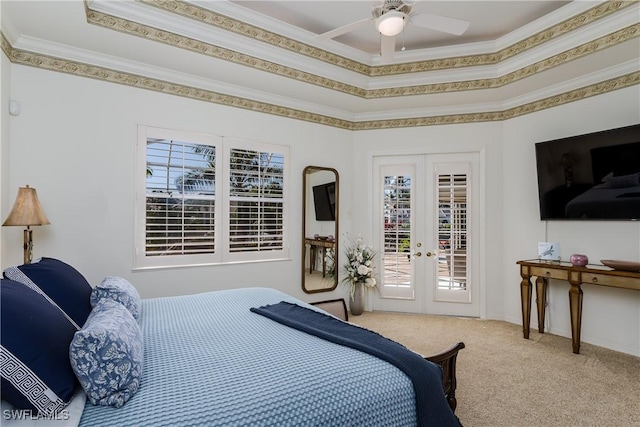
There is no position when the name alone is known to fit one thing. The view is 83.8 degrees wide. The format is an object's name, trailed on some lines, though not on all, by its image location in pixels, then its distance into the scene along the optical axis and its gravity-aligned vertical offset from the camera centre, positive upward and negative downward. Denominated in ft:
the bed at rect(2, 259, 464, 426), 3.72 -1.93
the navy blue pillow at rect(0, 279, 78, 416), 3.53 -1.45
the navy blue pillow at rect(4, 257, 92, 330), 5.43 -1.10
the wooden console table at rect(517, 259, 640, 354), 9.64 -1.75
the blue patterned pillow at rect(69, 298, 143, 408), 3.82 -1.61
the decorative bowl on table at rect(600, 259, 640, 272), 9.36 -1.20
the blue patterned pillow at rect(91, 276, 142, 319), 6.50 -1.41
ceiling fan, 7.77 +4.50
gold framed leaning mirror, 14.47 -0.38
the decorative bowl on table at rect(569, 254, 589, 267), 10.72 -1.21
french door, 14.78 -0.56
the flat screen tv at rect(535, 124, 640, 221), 10.16 +1.38
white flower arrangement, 14.90 -2.03
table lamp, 8.15 +0.12
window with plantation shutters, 11.21 +0.65
